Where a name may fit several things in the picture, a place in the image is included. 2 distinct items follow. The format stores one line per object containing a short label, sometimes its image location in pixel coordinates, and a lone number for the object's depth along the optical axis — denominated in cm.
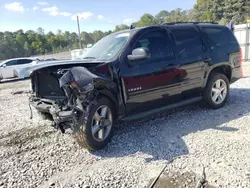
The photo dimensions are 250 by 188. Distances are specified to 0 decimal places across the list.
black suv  339
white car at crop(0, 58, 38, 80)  1627
